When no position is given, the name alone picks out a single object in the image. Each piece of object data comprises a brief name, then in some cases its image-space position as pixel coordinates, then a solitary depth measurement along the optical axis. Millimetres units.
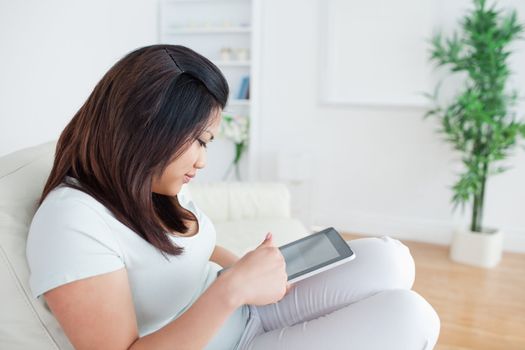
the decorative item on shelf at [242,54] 3410
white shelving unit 3398
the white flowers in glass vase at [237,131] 3404
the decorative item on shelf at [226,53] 3428
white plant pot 2865
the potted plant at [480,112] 2693
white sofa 940
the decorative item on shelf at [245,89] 3447
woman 834
